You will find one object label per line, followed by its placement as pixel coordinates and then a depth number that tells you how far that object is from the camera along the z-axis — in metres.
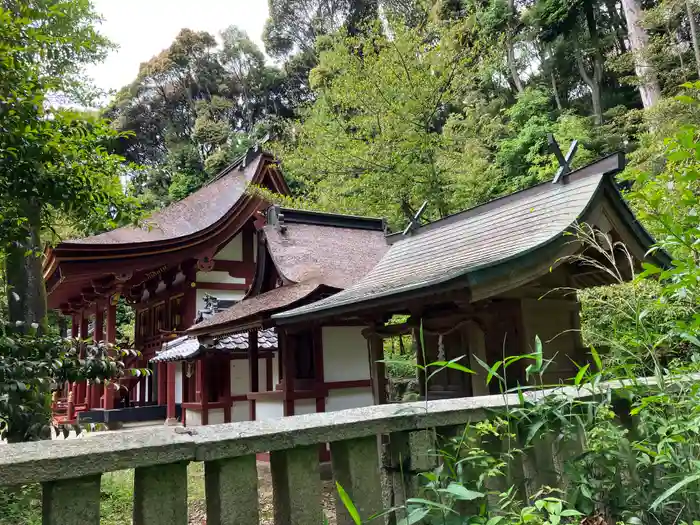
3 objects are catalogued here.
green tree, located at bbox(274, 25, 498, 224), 13.49
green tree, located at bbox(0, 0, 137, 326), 3.04
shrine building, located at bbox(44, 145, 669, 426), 4.70
